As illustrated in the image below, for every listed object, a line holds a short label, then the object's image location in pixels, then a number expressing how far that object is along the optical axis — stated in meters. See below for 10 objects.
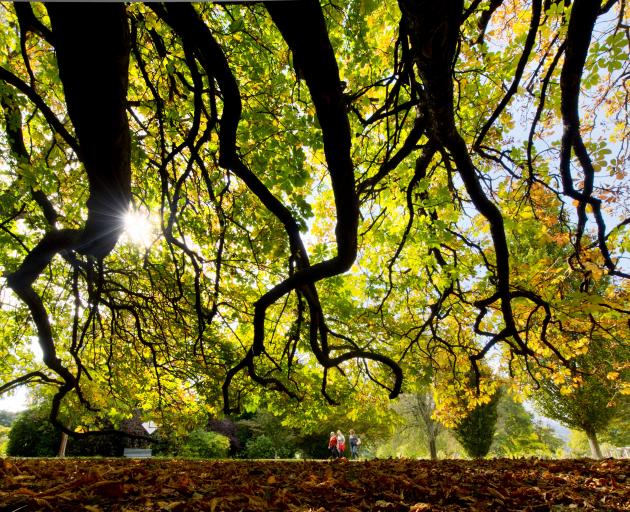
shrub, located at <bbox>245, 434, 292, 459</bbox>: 20.83
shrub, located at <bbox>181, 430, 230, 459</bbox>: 17.51
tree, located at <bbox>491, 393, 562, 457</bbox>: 27.58
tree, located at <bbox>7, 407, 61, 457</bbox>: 17.80
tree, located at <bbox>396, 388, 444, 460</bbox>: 22.52
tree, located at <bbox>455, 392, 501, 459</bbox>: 19.47
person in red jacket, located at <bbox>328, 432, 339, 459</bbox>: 15.32
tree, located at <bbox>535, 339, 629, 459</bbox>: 17.20
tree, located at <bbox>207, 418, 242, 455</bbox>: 21.33
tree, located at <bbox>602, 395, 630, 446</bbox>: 18.64
